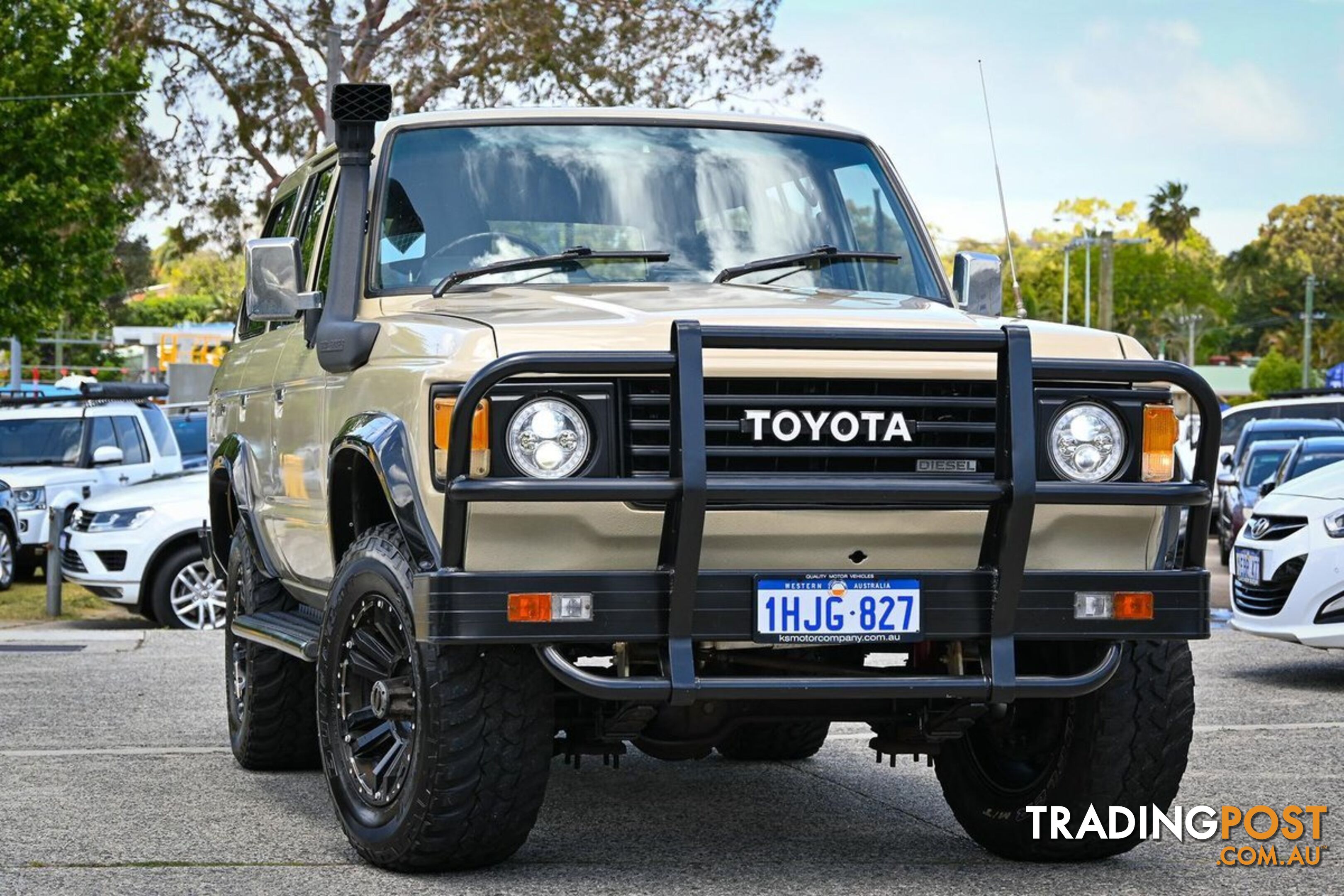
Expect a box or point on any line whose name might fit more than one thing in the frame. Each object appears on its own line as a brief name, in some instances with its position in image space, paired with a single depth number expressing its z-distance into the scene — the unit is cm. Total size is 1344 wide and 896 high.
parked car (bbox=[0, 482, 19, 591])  1861
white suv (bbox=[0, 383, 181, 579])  1880
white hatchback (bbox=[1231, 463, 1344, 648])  1066
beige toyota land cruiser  491
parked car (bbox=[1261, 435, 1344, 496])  2039
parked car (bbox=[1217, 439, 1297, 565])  2242
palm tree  13688
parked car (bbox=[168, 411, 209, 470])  2298
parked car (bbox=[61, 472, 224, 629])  1531
